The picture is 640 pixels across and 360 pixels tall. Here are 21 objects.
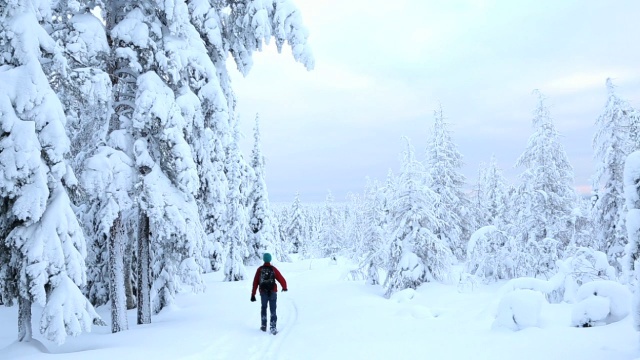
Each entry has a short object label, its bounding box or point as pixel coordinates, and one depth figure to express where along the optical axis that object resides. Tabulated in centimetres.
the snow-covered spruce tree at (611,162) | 2141
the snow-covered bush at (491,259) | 1992
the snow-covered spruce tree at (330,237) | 6996
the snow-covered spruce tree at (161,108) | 1066
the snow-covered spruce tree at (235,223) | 3275
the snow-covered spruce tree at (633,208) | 591
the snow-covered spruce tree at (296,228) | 7048
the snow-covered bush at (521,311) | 816
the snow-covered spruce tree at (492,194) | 4362
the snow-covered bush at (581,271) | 1058
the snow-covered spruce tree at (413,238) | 1947
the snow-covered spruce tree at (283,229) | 7525
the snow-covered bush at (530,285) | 1045
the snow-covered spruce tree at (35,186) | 789
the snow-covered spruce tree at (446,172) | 3169
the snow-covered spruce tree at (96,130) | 951
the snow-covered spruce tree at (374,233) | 2280
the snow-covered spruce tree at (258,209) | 3922
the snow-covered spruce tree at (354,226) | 5645
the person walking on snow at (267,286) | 1050
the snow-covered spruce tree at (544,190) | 2319
